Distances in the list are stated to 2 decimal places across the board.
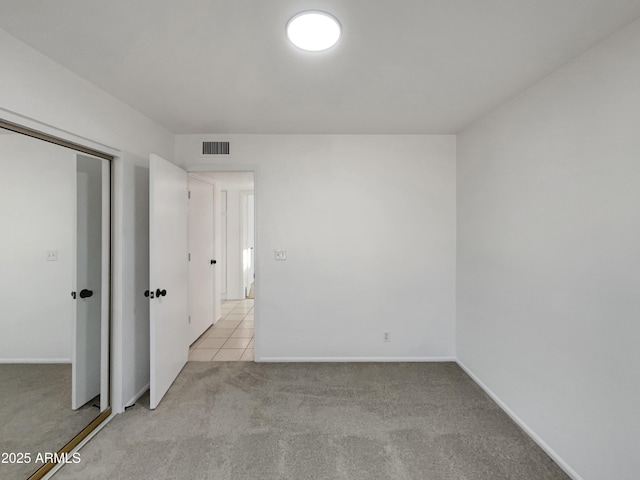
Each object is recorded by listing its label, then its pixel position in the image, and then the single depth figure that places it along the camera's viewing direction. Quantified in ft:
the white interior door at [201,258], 11.60
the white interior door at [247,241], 19.58
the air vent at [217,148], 10.01
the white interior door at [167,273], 7.46
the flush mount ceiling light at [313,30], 4.39
